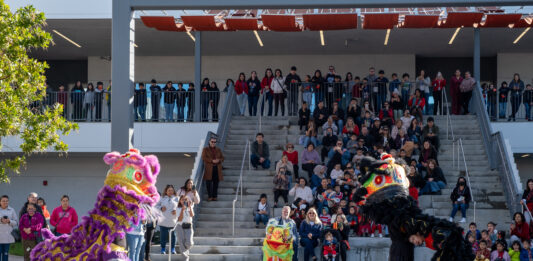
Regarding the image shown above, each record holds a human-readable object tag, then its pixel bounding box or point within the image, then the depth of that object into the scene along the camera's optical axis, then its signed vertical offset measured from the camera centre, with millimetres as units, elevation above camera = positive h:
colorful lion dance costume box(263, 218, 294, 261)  16672 -2130
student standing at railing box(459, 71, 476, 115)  24531 +1328
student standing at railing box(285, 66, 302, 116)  25844 +1427
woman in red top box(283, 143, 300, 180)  21406 -557
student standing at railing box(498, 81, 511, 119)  25828 +1133
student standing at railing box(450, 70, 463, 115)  24812 +1232
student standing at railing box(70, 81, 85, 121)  27578 +940
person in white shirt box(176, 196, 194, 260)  17344 -1894
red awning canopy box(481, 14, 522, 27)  24125 +3304
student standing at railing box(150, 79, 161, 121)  27031 +1003
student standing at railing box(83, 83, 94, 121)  27375 +904
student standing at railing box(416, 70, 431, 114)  25031 +1460
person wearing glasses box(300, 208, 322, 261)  17484 -2031
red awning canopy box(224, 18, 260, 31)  24172 +3127
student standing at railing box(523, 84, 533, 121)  25484 +1072
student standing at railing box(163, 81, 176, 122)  26781 +936
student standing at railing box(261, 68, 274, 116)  25625 +1365
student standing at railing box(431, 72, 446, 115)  24984 +1344
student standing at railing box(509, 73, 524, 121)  25531 +1249
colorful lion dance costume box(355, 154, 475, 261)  9781 -985
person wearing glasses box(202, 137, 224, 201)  20781 -824
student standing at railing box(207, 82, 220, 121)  26716 +1033
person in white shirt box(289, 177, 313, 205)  19375 -1322
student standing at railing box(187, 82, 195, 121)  26984 +951
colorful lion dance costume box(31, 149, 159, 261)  11516 -1164
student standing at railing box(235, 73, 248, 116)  25953 +1288
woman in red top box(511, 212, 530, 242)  17658 -1912
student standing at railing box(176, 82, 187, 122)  26859 +938
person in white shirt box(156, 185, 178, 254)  17438 -1541
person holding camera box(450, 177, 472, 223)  19219 -1407
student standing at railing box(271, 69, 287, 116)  25375 +1299
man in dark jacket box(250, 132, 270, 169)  22031 -529
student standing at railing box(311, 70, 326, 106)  25359 +1391
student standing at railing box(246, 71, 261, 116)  25641 +1217
